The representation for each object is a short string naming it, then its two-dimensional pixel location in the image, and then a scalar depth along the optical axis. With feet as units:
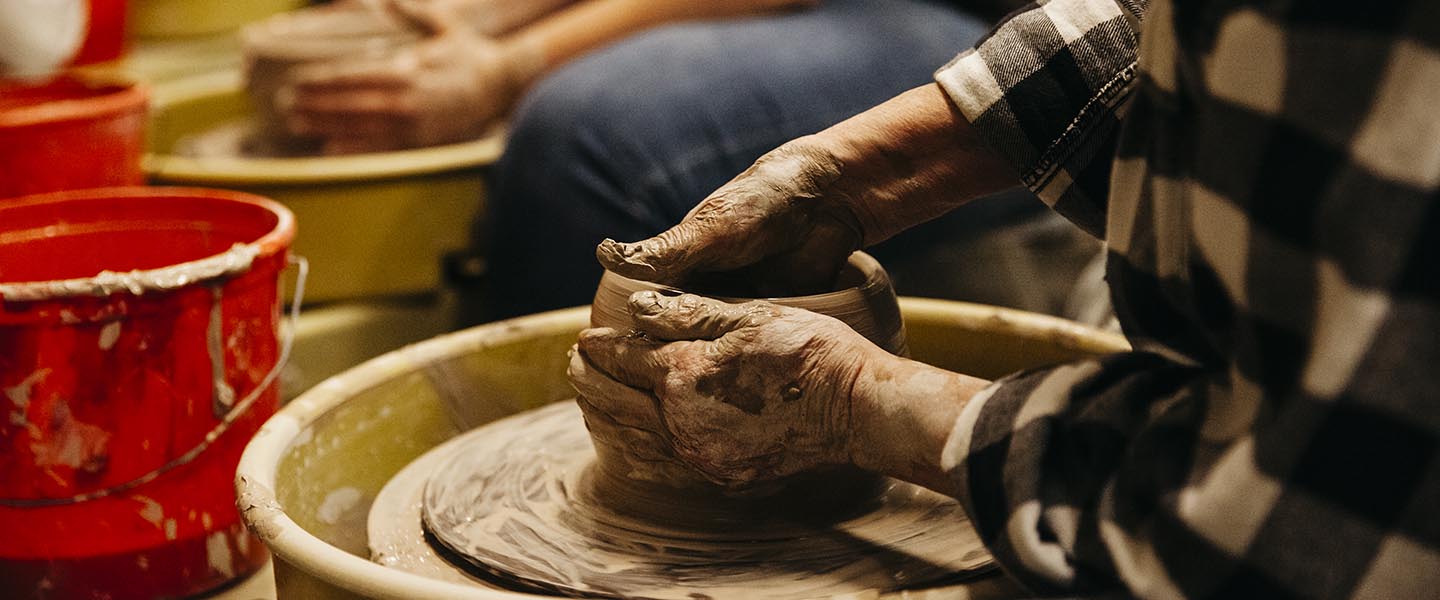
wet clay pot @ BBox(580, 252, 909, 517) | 3.18
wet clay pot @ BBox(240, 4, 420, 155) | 6.91
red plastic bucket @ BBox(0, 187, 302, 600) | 3.52
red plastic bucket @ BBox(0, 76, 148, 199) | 5.09
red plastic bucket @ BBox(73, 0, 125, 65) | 8.39
